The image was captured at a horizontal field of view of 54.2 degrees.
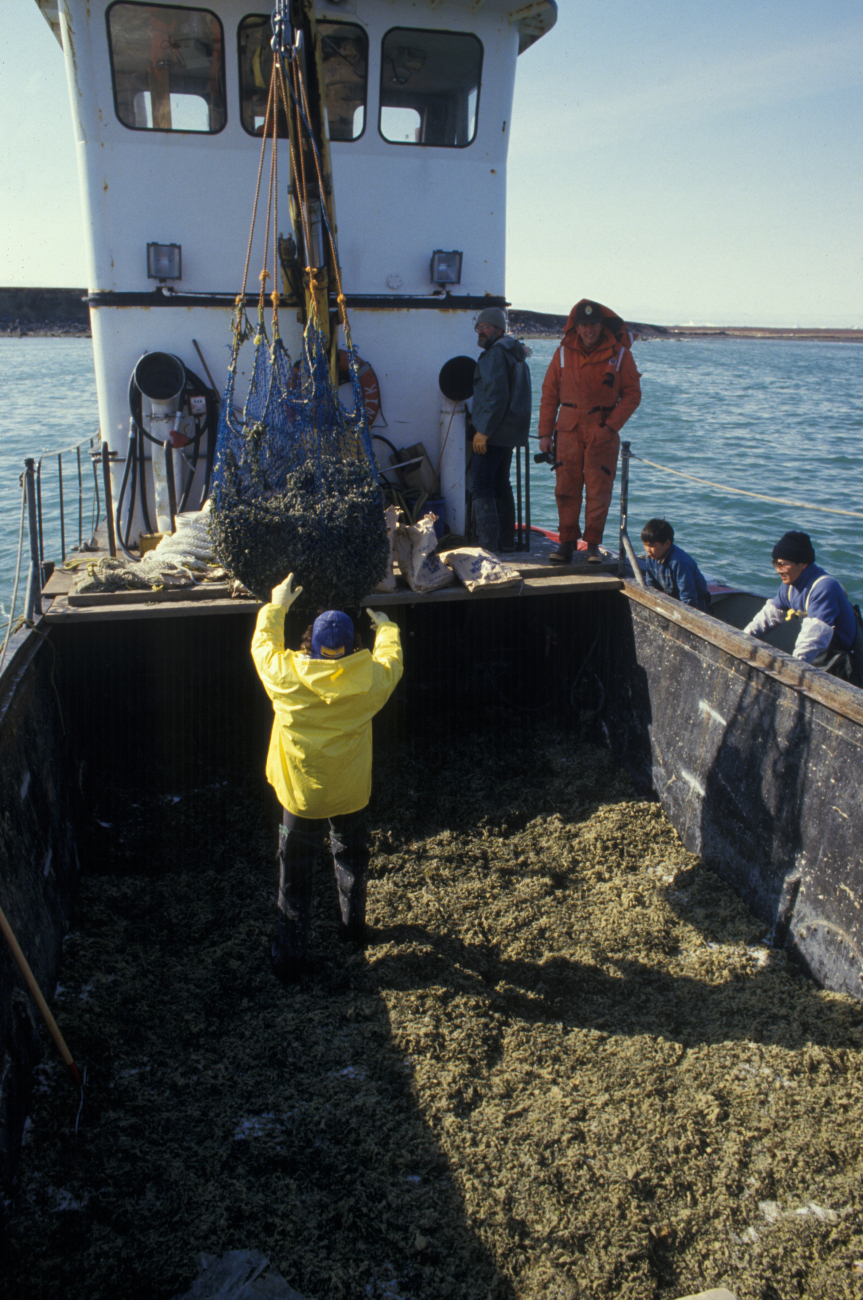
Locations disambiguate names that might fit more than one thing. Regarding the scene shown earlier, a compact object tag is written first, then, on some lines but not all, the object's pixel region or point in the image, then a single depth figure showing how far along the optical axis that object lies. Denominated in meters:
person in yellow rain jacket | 3.27
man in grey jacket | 5.28
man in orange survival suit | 5.09
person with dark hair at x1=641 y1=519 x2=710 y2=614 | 5.47
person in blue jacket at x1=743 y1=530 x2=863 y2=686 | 4.44
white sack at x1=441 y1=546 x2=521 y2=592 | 4.72
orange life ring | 5.73
